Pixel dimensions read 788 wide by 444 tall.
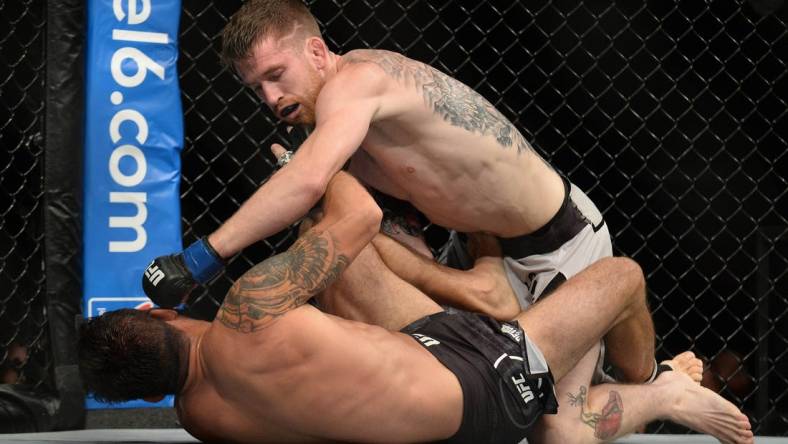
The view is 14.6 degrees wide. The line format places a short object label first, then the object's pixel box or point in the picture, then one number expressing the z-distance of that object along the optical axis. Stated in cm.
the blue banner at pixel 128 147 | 749
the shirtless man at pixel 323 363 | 621
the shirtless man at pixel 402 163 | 638
